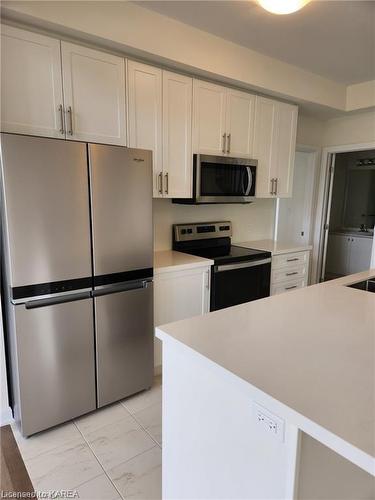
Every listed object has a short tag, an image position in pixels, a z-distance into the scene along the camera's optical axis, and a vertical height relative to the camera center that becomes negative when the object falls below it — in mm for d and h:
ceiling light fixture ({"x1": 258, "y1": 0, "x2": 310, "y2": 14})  1596 +919
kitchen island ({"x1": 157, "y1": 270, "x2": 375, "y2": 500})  832 -551
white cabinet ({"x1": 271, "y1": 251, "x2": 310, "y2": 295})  3277 -797
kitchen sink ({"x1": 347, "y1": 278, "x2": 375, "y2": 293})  2127 -578
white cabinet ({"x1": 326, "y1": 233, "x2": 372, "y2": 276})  5121 -944
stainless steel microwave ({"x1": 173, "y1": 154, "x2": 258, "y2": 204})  2766 +117
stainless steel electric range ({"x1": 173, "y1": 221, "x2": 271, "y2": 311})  2777 -602
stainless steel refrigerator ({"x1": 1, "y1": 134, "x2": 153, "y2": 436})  1724 -472
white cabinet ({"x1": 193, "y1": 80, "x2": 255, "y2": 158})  2709 +625
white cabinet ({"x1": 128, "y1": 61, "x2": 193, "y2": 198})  2338 +515
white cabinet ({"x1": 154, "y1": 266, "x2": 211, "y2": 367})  2447 -795
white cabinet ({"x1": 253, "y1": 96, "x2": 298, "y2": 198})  3170 +481
